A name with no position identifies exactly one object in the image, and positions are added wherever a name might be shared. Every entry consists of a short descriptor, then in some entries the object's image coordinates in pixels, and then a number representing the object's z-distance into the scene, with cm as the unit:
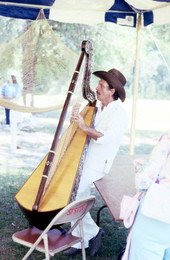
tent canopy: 456
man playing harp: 310
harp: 249
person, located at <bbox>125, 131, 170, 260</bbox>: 213
